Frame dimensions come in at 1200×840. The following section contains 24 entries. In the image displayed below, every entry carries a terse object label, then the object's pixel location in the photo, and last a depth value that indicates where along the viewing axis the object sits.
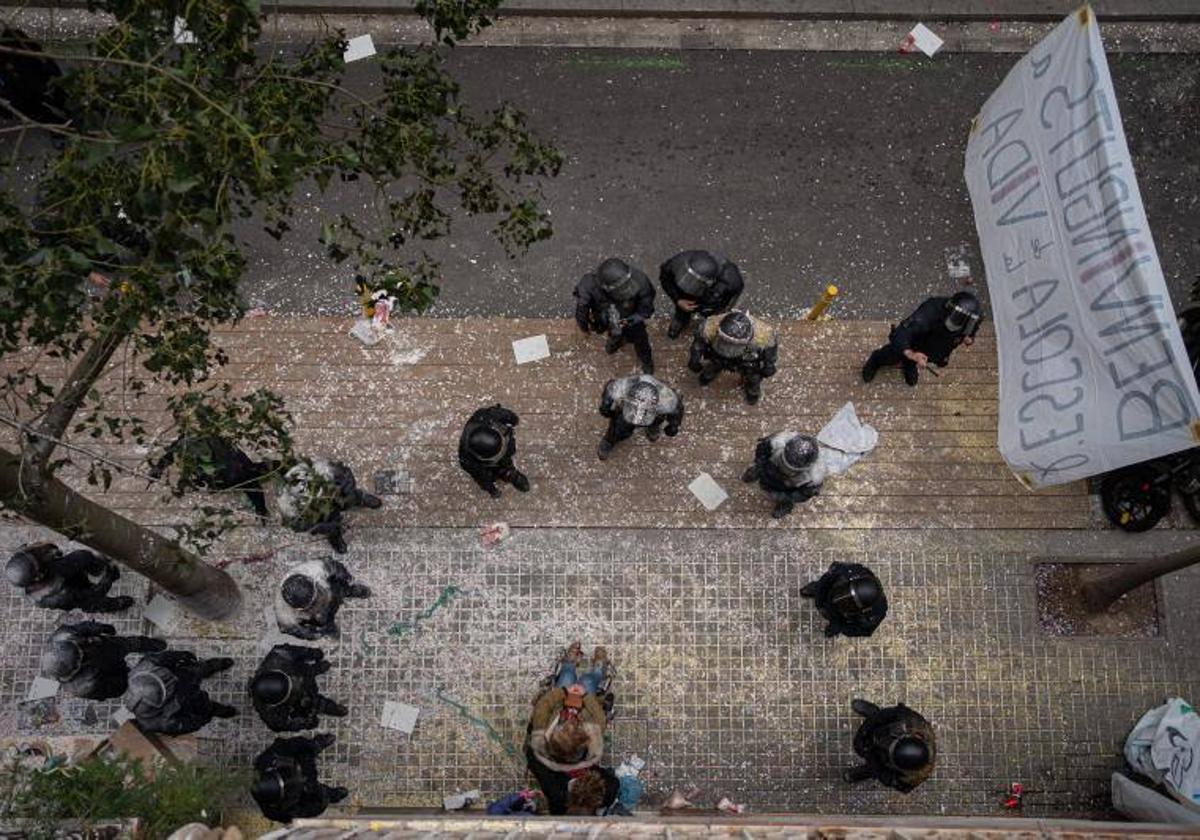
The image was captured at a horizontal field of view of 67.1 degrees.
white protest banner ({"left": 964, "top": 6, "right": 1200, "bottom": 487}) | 5.32
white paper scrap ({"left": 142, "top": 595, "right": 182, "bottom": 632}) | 8.03
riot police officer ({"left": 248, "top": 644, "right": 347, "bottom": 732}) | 6.81
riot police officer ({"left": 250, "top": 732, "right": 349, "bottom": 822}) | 6.76
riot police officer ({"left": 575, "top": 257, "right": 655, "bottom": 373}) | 7.55
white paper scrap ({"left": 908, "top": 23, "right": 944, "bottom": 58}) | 9.84
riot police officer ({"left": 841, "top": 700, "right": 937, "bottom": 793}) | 6.83
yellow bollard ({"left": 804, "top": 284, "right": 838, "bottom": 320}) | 8.42
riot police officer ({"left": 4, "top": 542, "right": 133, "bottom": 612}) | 6.88
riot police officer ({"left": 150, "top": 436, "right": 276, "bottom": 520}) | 5.20
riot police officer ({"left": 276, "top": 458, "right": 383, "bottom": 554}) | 5.66
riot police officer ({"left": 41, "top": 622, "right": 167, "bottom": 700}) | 6.90
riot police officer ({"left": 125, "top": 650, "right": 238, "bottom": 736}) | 6.89
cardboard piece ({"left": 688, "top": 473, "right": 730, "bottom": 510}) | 8.38
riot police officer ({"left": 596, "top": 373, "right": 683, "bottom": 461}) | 7.34
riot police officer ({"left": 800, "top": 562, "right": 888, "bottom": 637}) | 7.09
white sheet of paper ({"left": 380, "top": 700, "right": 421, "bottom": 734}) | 7.86
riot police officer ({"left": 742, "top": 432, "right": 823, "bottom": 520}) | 7.14
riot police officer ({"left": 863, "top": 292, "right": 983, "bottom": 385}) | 7.57
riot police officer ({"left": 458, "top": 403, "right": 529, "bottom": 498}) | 7.10
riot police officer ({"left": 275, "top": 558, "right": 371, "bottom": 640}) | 6.78
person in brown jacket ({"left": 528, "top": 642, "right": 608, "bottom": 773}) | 6.82
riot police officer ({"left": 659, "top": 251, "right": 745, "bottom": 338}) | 7.61
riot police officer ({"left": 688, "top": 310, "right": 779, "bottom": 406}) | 7.47
